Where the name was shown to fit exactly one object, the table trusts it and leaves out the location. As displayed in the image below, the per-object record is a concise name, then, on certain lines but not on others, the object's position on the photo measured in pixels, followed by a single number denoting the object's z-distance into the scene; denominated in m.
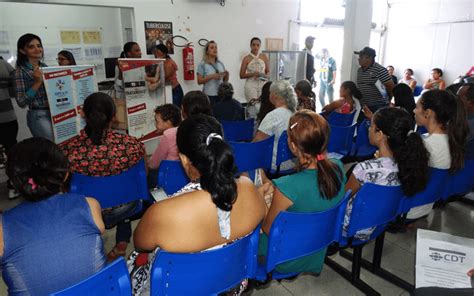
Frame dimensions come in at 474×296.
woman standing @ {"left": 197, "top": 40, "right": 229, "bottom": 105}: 4.96
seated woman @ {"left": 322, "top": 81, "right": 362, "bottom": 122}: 4.04
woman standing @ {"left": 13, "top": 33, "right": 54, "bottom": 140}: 3.01
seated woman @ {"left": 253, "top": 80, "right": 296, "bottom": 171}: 2.84
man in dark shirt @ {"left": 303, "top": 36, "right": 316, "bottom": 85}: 6.71
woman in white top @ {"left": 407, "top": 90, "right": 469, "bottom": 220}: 2.16
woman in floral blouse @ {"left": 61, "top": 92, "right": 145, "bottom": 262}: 1.93
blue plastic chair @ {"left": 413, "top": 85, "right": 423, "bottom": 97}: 8.31
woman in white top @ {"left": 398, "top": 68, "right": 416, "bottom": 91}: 8.20
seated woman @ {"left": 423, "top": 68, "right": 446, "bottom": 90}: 7.62
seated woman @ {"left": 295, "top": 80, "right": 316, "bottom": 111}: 3.69
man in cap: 4.24
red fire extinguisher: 5.73
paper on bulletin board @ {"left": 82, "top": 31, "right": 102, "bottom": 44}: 5.14
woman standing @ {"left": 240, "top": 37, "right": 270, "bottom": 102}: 5.25
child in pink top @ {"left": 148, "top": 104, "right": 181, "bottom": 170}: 2.28
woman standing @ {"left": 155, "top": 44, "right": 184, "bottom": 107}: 4.68
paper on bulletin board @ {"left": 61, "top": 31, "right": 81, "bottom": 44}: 4.94
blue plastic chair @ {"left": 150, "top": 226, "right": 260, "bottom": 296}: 1.07
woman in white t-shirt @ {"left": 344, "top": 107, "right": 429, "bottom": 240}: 1.72
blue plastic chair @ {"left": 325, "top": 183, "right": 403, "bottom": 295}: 1.62
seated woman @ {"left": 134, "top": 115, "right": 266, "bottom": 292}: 1.13
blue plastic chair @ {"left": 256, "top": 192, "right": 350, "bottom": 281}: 1.33
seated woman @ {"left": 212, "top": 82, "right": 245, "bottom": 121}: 3.56
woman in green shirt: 1.43
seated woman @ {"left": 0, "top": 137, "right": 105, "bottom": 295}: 1.02
